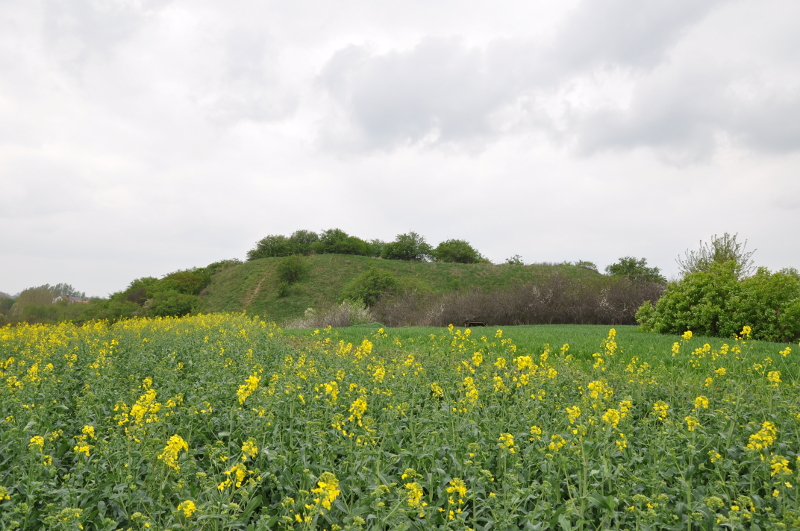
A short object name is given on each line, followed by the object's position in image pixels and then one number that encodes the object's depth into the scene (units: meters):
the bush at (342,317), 22.86
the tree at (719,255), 22.44
